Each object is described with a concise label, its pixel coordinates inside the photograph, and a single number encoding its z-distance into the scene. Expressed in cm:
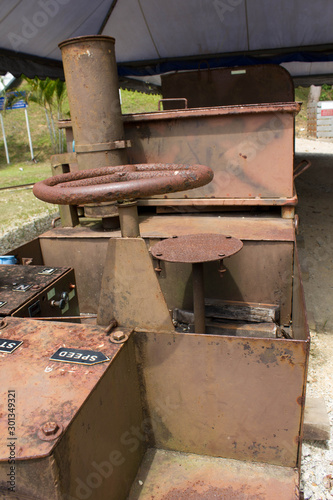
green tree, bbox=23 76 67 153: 1484
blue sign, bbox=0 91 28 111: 1618
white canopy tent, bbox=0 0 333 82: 490
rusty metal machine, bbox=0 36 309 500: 118
